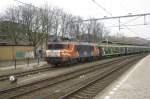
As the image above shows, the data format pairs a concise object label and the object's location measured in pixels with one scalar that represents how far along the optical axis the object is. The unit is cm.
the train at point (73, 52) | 3256
